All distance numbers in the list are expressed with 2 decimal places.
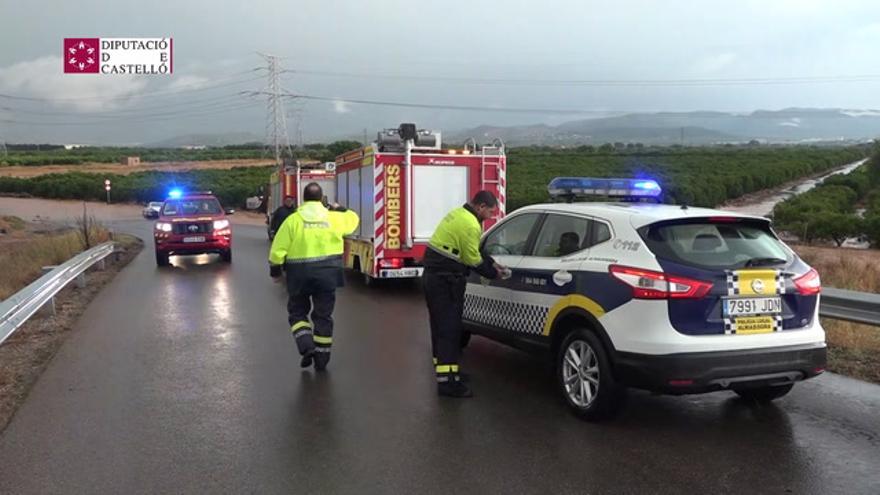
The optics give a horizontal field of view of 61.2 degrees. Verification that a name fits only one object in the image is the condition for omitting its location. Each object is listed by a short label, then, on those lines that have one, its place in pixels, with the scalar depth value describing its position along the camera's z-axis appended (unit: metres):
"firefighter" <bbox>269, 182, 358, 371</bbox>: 7.17
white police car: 4.91
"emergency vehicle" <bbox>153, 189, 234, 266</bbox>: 17.44
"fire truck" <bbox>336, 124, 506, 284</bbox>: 12.72
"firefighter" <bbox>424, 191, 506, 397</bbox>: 6.20
